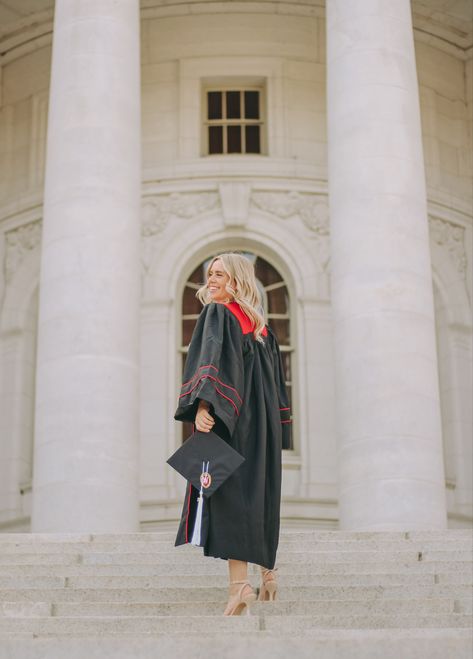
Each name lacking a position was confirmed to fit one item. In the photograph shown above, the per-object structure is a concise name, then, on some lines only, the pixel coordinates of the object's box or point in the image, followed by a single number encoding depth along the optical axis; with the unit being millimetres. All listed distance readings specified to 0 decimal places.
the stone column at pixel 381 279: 15297
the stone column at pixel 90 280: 15477
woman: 9156
